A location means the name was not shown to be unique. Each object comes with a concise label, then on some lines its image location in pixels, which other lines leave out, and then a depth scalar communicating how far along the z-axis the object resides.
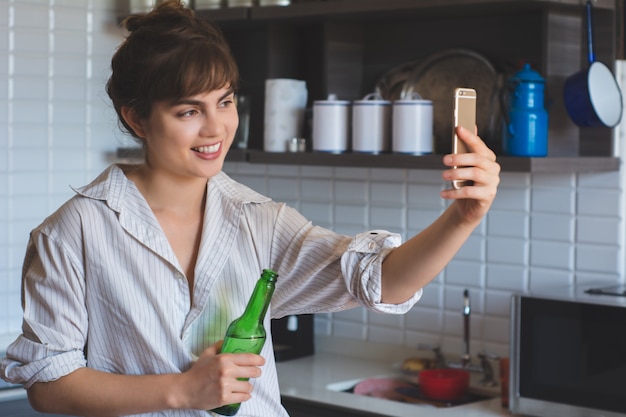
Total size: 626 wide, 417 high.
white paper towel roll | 3.00
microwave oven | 2.40
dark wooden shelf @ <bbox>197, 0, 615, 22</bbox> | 2.60
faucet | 2.90
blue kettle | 2.55
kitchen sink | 2.85
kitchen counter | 2.61
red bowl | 2.83
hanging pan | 2.56
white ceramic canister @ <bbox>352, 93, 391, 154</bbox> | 2.80
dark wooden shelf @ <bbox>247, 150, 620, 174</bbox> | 2.51
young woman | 1.53
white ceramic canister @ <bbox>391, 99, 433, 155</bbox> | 2.70
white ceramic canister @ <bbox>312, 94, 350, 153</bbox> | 2.87
